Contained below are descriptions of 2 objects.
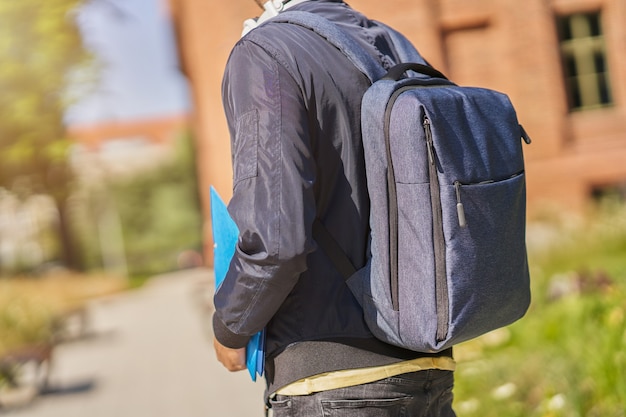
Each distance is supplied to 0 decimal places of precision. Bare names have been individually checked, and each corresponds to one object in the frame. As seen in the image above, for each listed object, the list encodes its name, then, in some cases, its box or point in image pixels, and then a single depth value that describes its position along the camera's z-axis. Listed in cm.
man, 195
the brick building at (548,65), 1519
